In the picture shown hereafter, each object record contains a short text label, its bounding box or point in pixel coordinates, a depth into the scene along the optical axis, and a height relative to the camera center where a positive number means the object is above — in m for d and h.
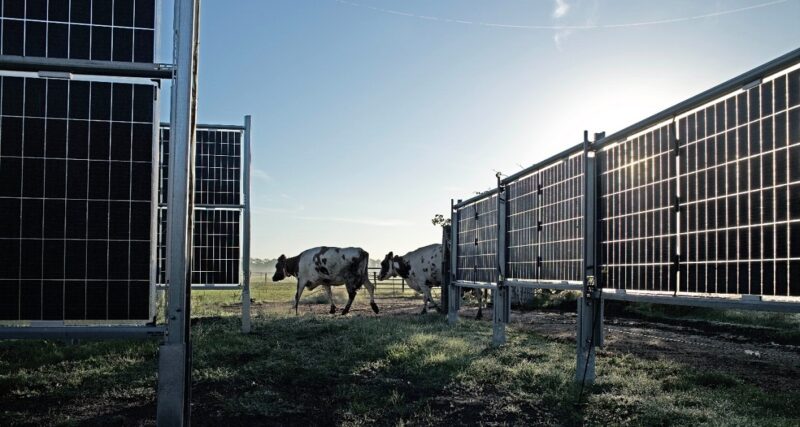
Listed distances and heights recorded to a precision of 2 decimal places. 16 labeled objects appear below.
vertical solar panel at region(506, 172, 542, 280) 9.93 +0.39
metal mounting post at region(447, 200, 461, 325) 14.84 -0.86
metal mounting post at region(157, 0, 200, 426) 4.90 +0.11
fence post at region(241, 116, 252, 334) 12.70 +0.68
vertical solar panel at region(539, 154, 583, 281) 8.25 +0.41
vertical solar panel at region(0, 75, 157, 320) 5.48 +0.44
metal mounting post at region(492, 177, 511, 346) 10.77 -0.80
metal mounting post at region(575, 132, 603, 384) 7.41 -0.51
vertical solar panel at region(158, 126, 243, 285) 13.91 +0.89
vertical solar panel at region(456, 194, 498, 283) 12.24 +0.17
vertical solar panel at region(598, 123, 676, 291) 6.46 +0.43
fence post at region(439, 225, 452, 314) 17.61 -0.33
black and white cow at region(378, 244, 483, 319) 20.31 -0.62
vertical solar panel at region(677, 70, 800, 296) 4.91 +0.51
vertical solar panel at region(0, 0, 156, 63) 5.46 +1.90
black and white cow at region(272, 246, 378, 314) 19.69 -0.62
